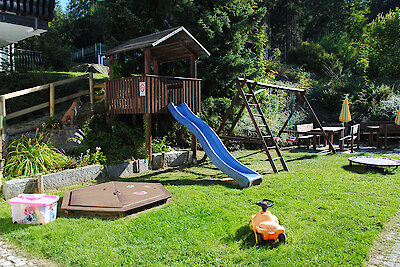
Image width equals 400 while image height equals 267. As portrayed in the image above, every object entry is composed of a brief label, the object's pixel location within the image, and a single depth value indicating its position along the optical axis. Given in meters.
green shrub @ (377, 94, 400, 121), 16.81
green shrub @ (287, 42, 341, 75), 28.56
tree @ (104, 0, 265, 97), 12.77
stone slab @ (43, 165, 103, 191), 7.04
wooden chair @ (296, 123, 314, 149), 13.71
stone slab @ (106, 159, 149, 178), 8.47
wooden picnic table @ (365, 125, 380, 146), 14.03
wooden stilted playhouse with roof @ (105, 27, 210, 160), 9.34
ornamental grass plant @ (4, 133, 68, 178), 7.08
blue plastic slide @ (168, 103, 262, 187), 7.65
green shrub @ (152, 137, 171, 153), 10.36
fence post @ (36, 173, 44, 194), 6.72
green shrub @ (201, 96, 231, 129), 13.00
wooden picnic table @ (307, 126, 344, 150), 12.94
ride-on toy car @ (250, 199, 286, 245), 4.30
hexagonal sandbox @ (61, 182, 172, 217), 5.51
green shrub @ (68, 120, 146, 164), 9.21
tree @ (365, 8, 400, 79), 20.25
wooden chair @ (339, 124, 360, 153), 12.59
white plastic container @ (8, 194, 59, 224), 5.20
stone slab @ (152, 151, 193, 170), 9.77
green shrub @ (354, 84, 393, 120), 17.38
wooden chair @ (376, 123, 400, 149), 14.43
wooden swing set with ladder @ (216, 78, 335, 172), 9.27
